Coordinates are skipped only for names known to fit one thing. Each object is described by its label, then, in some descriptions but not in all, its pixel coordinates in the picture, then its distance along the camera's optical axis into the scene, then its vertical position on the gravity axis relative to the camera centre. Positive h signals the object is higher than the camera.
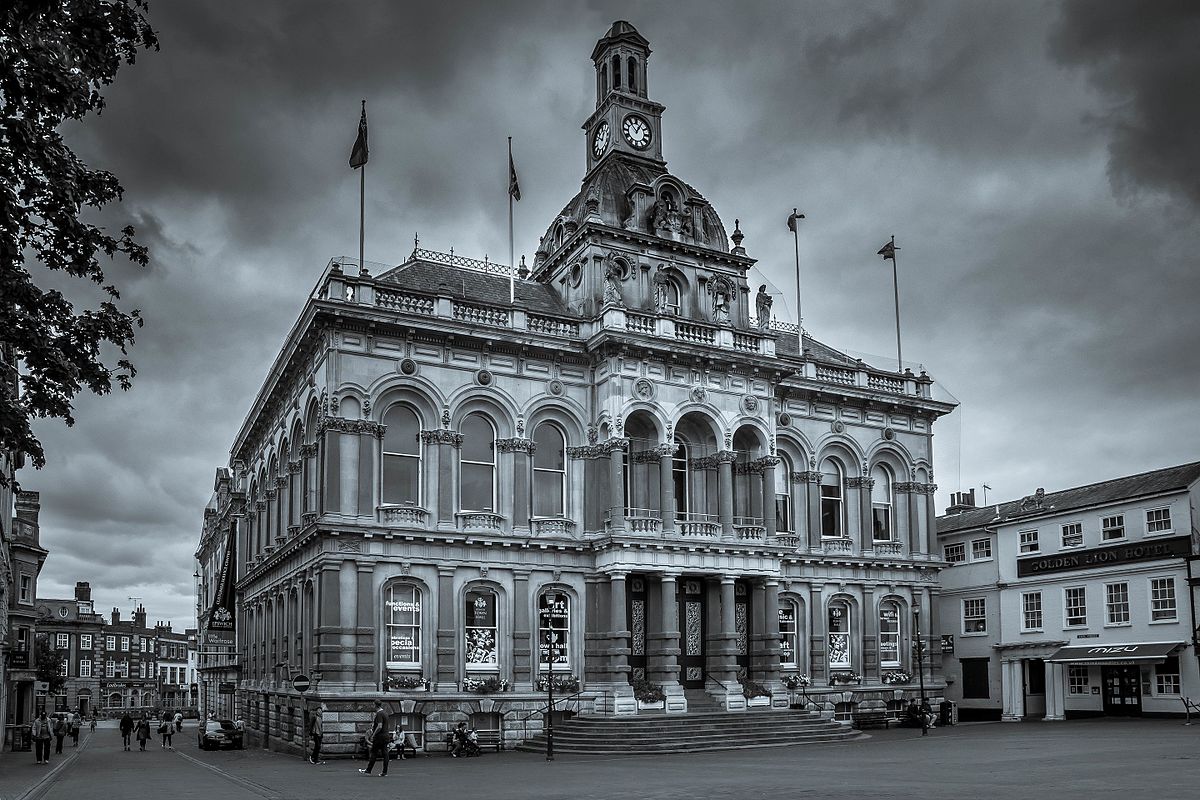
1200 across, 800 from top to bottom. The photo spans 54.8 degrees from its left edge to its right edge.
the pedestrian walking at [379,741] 27.14 -3.95
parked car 43.91 -6.15
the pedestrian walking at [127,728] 49.56 -6.57
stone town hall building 36.12 +2.78
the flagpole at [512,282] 41.06 +10.25
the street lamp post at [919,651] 43.51 -3.30
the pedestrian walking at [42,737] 37.10 -5.18
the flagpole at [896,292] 49.16 +11.57
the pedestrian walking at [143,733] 48.28 -6.66
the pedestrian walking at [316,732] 32.44 -4.52
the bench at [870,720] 43.59 -5.78
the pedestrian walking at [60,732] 45.56 -6.22
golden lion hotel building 42.72 -1.58
